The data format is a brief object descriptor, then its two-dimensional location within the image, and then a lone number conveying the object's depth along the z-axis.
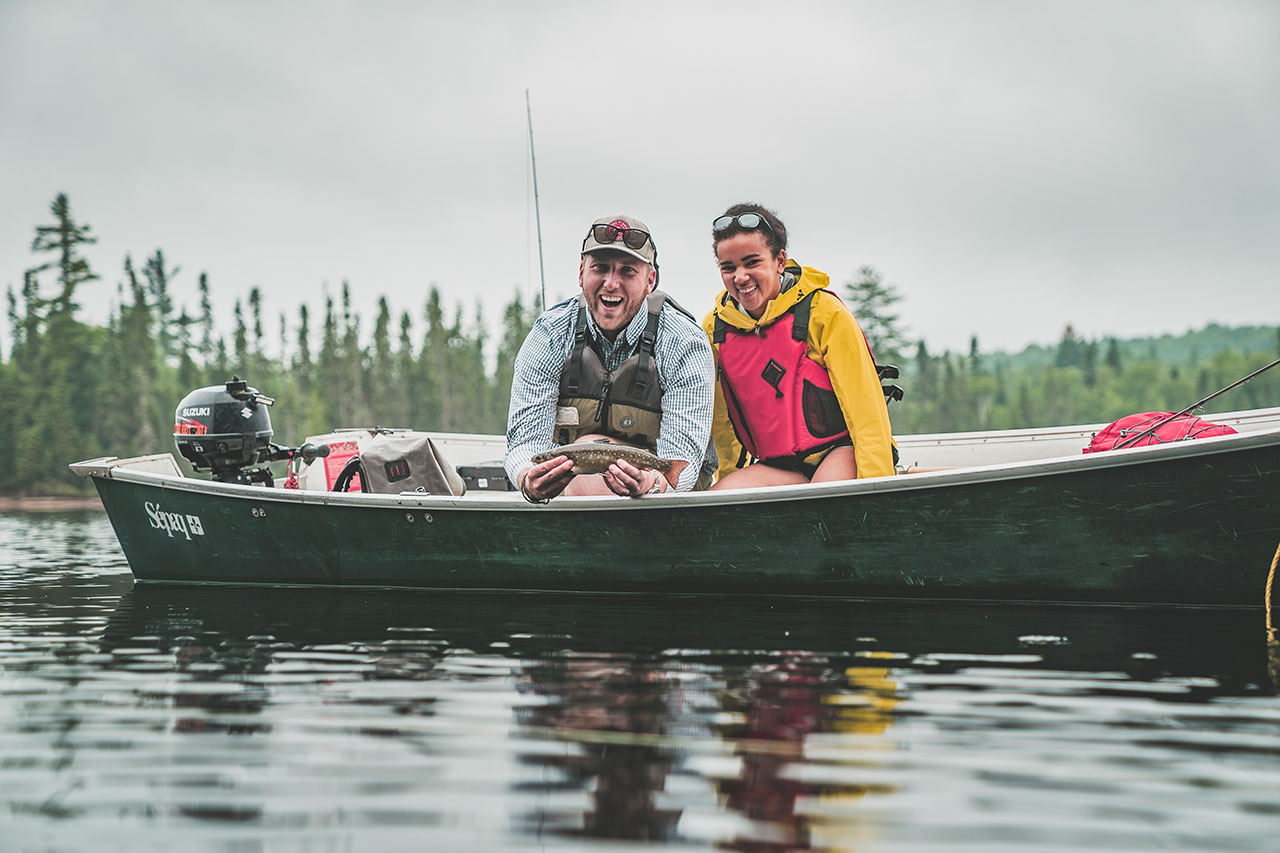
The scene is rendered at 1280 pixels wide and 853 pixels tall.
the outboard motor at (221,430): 6.76
